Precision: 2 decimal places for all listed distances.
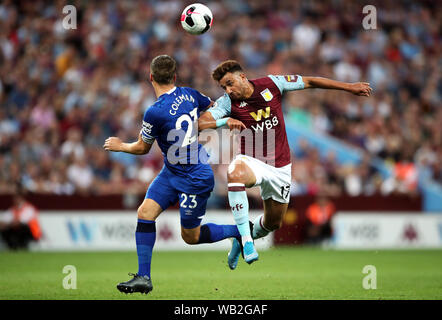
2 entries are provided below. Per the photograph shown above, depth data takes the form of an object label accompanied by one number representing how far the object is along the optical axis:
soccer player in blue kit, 15.77
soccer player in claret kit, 16.41
